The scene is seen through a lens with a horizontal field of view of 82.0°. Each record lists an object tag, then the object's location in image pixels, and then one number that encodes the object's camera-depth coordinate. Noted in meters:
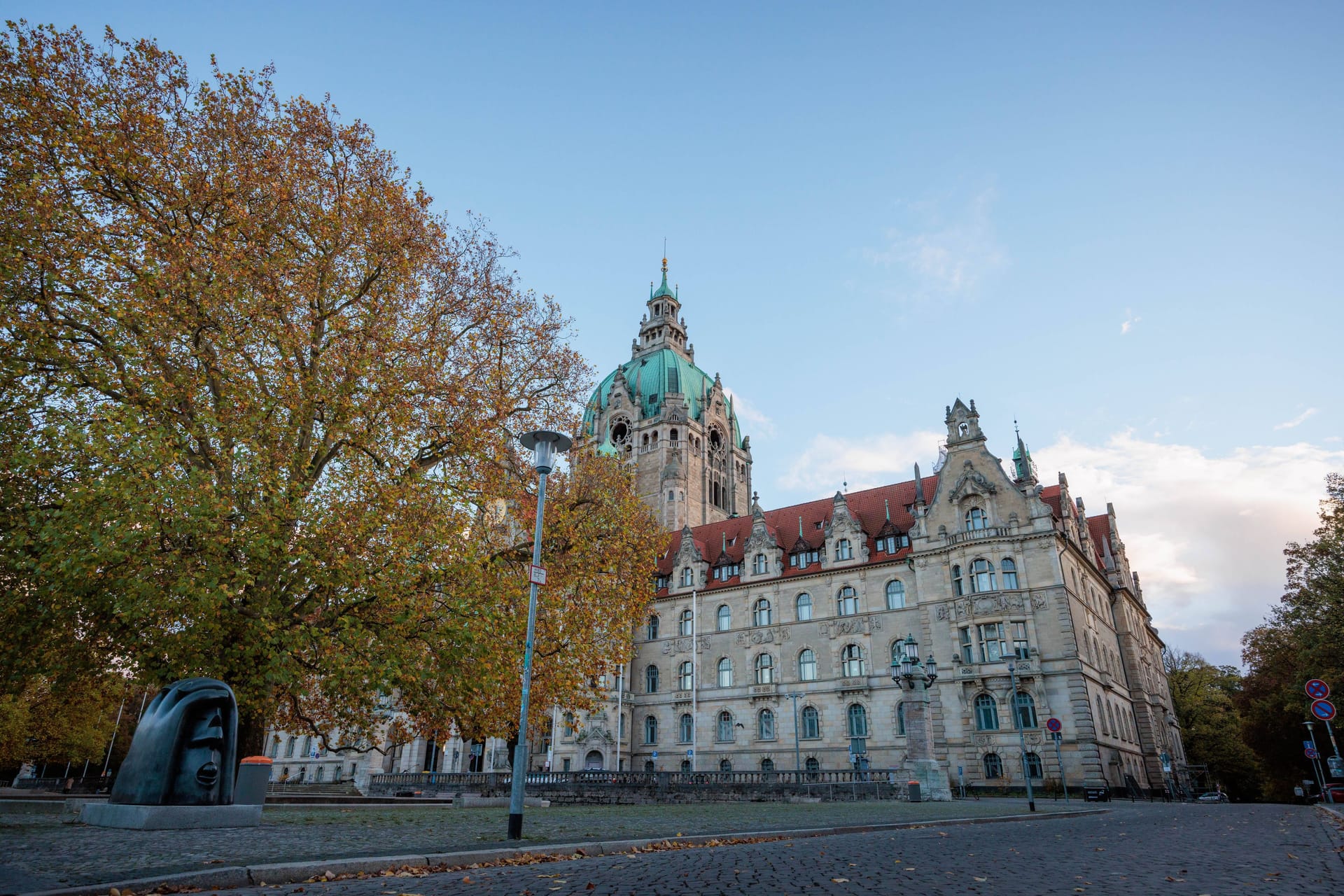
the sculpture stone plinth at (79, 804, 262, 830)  11.38
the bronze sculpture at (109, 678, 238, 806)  12.05
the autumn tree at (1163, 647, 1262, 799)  62.69
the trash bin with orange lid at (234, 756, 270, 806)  15.43
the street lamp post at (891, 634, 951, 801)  27.95
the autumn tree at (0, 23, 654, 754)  13.63
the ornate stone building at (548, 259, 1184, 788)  39.19
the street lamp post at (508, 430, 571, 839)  11.46
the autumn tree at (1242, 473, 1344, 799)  38.09
